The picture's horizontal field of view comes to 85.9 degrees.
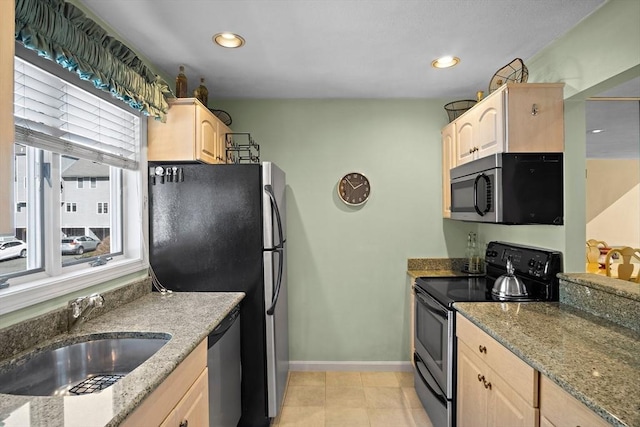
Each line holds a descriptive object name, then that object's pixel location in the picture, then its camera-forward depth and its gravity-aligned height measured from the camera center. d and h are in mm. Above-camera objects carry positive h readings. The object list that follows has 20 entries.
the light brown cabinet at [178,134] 2189 +504
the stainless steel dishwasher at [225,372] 1664 -856
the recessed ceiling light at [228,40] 1904 +980
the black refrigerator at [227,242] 2156 -188
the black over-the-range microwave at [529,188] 1926 +128
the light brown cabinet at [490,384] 1262 -738
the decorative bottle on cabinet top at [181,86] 2271 +841
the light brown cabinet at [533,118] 1912 +521
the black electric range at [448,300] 1937 -565
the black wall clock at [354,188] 3016 +202
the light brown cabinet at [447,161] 2764 +414
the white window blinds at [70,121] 1358 +441
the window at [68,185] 1390 +143
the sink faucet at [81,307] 1479 -416
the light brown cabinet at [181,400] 1025 -651
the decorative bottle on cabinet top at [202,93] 2451 +856
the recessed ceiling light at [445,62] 2223 +991
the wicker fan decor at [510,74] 2027 +883
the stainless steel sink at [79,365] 1195 -593
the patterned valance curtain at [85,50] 1177 +669
